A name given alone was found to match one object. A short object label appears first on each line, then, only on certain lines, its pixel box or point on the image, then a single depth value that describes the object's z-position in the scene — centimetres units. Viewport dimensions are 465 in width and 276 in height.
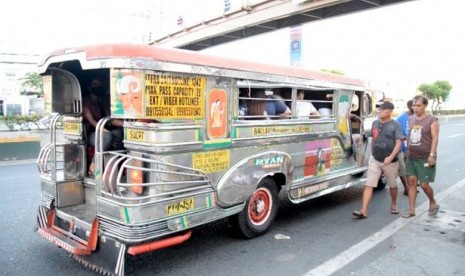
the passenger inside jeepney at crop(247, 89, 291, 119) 519
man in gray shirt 591
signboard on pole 2431
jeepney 367
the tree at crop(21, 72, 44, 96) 3378
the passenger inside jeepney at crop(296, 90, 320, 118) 577
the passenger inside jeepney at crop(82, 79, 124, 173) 442
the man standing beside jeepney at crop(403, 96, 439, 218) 573
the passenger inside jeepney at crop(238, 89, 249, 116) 484
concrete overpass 1792
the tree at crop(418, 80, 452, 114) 5228
